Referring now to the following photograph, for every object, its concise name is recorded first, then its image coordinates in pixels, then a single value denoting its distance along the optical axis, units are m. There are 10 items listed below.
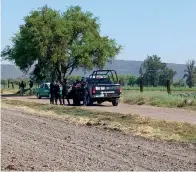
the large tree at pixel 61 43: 54.00
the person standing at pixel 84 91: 31.80
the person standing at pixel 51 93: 34.47
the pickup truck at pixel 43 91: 47.00
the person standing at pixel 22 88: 58.03
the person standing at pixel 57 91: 34.21
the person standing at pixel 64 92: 34.12
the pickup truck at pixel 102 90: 31.11
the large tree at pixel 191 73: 107.32
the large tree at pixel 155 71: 104.75
